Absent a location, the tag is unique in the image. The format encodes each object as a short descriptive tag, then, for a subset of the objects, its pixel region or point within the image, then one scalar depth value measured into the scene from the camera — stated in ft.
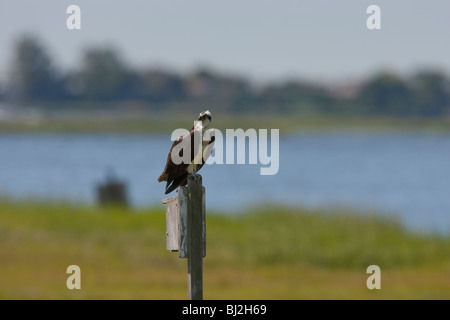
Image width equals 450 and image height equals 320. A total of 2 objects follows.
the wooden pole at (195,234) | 34.32
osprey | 33.86
